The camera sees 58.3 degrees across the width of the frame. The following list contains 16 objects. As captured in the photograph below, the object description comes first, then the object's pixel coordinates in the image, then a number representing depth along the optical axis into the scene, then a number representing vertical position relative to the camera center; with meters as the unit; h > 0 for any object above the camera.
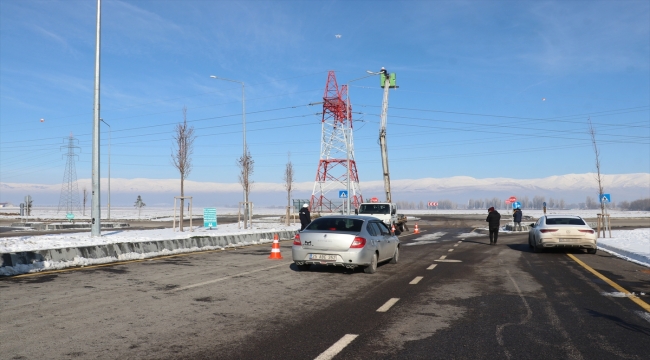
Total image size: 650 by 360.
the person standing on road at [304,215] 25.67 +0.33
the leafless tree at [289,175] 66.62 +5.51
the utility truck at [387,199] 35.72 +1.83
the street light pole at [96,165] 21.25 +2.38
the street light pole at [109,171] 64.38 +6.44
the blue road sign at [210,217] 36.42 +0.54
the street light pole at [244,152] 37.50 +4.93
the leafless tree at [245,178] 39.76 +3.40
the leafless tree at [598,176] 37.38 +2.31
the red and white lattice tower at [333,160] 61.38 +6.54
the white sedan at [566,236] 20.55 -0.81
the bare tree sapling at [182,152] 34.22 +4.38
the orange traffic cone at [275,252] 18.39 -0.90
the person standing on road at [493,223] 27.12 -0.33
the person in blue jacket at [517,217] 42.78 -0.15
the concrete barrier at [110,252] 13.98 -0.68
